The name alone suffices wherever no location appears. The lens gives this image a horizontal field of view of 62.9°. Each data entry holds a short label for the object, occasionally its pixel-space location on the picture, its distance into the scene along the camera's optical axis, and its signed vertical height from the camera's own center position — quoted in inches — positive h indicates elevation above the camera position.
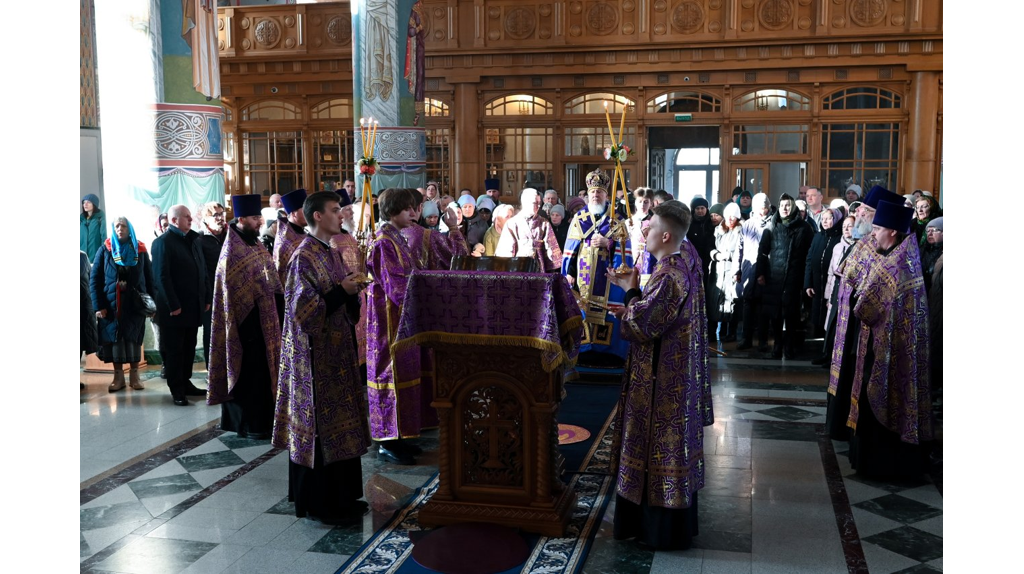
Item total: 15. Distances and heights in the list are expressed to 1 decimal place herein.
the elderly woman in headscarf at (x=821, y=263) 296.4 -16.1
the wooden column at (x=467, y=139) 572.4 +54.9
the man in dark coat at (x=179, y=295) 254.2 -22.9
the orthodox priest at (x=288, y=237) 217.6 -4.5
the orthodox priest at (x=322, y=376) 154.0 -29.4
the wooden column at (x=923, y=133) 519.8 +52.7
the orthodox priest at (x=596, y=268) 280.1 -16.8
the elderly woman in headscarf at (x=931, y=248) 240.8 -8.9
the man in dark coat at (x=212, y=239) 252.2 -6.2
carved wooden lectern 147.3 -30.4
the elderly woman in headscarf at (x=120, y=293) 261.9 -22.9
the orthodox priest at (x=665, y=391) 139.5 -29.3
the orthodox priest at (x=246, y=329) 214.7 -28.4
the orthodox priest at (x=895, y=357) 178.5 -30.2
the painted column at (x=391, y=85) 365.4 +59.5
